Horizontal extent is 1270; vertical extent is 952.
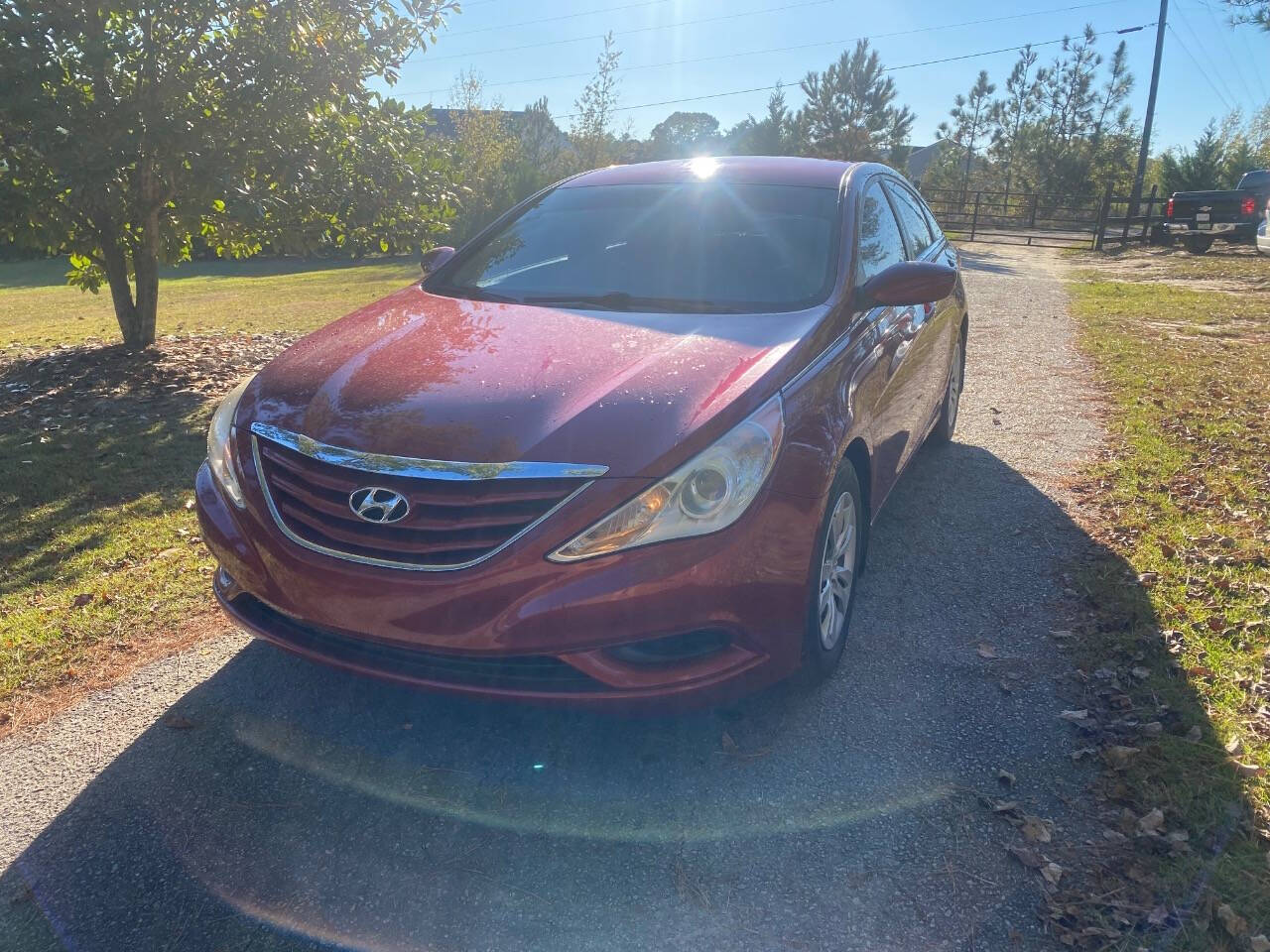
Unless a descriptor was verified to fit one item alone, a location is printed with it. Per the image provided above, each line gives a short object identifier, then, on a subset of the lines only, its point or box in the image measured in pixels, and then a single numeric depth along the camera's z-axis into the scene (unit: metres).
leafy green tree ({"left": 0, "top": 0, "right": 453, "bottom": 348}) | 6.37
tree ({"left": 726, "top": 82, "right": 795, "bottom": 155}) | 52.88
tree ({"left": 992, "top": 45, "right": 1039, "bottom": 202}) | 53.97
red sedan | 2.30
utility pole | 27.27
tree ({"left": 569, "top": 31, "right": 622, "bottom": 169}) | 31.19
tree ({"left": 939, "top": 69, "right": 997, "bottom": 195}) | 57.91
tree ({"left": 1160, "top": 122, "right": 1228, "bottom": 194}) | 32.03
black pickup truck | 20.14
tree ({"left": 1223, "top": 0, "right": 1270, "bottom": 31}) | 12.41
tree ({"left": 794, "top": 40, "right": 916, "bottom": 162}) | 47.12
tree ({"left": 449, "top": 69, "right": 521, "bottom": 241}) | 24.58
